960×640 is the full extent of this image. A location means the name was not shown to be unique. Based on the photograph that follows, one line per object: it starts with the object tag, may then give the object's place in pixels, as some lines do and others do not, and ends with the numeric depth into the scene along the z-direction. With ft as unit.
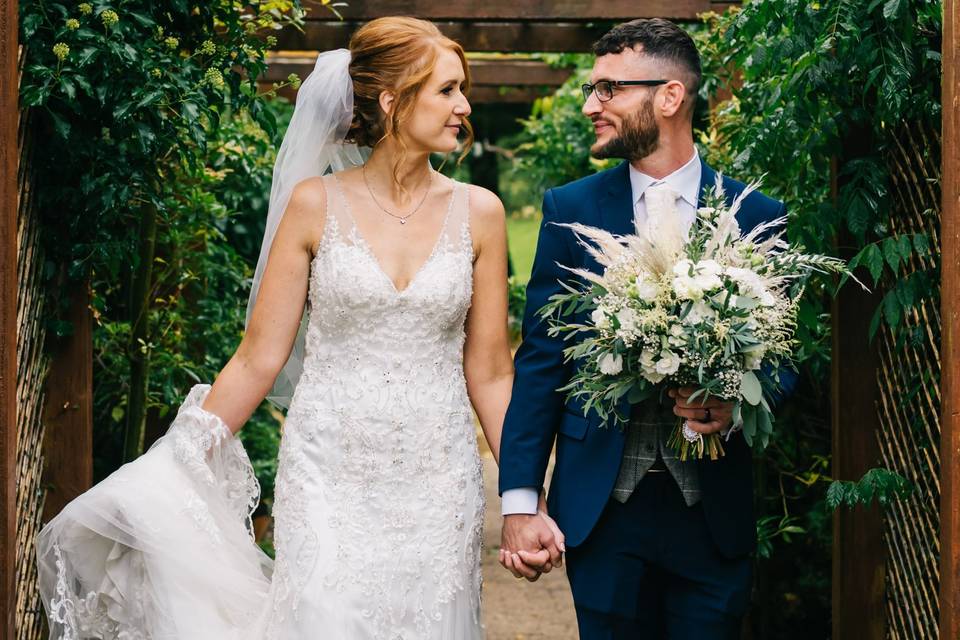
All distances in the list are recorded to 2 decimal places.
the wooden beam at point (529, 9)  19.39
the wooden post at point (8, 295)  9.70
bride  10.98
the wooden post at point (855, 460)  13.67
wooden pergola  8.98
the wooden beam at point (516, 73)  32.17
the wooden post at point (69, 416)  13.98
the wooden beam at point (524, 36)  23.22
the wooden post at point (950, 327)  8.89
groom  10.32
